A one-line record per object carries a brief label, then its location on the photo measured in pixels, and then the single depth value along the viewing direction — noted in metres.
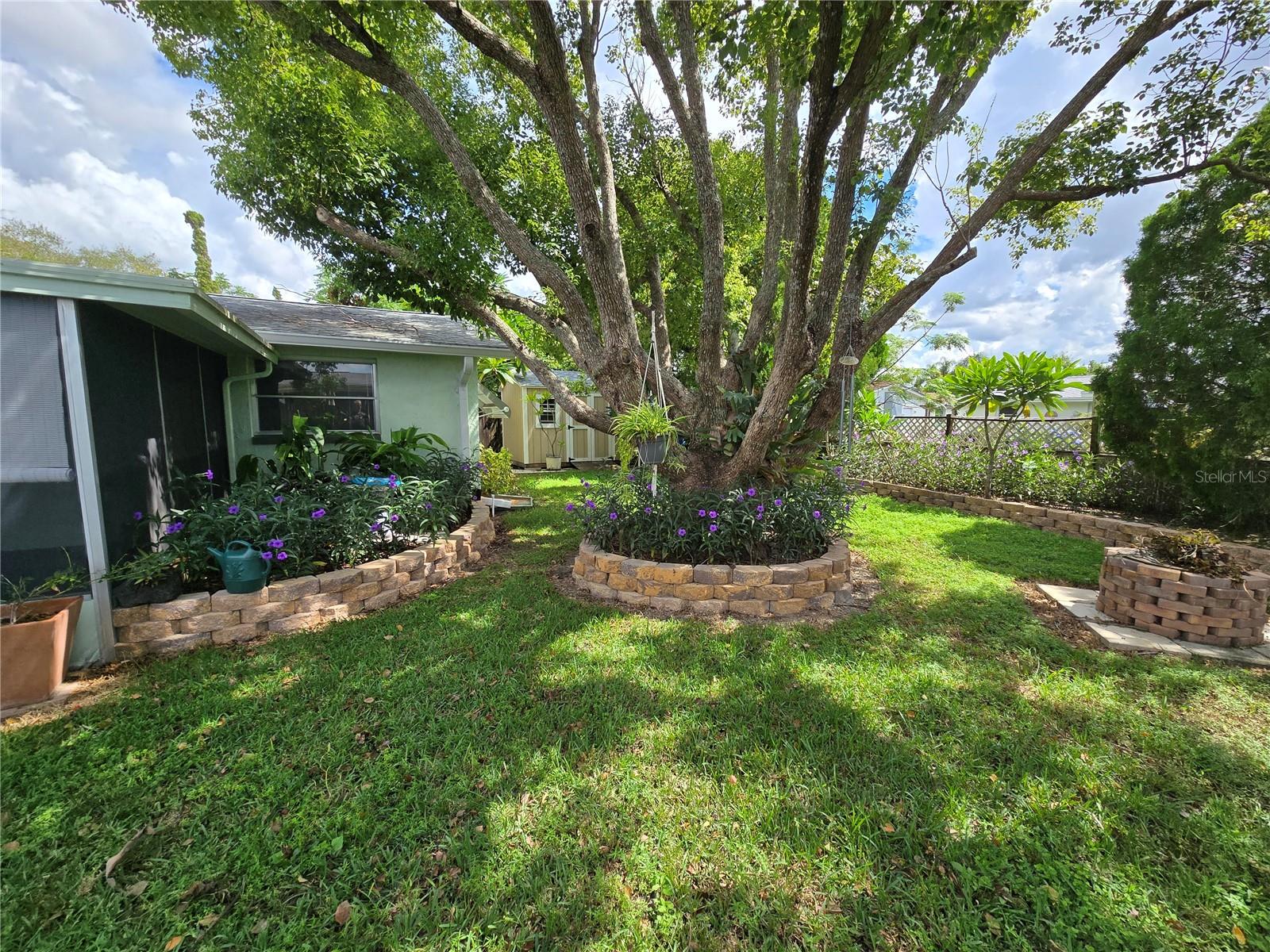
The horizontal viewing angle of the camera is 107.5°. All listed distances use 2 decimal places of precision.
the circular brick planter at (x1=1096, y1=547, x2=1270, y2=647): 3.21
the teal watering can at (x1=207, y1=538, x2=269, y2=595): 3.24
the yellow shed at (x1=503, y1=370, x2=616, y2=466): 13.20
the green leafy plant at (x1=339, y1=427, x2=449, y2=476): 5.68
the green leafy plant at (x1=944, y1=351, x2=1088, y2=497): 6.62
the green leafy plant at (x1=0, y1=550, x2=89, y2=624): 2.62
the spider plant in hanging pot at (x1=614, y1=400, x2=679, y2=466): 3.89
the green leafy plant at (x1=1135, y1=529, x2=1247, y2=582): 3.33
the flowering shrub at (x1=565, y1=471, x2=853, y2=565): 4.00
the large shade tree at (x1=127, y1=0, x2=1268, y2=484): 3.41
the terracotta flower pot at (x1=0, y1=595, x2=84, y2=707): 2.41
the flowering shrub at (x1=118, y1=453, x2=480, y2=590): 3.38
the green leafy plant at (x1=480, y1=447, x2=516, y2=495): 7.99
